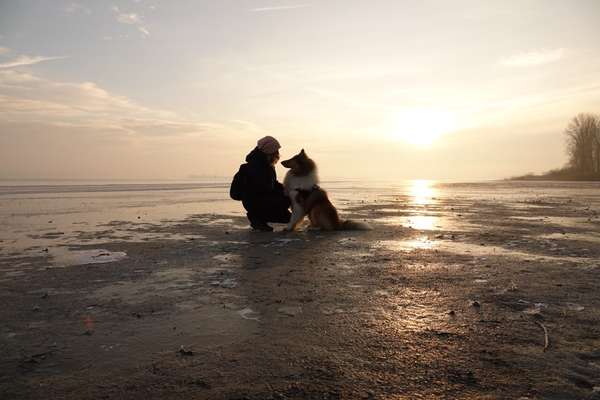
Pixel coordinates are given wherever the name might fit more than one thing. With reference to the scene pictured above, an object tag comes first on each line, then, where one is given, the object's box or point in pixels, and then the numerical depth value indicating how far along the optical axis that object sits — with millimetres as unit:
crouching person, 8125
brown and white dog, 7855
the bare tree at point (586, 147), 55128
